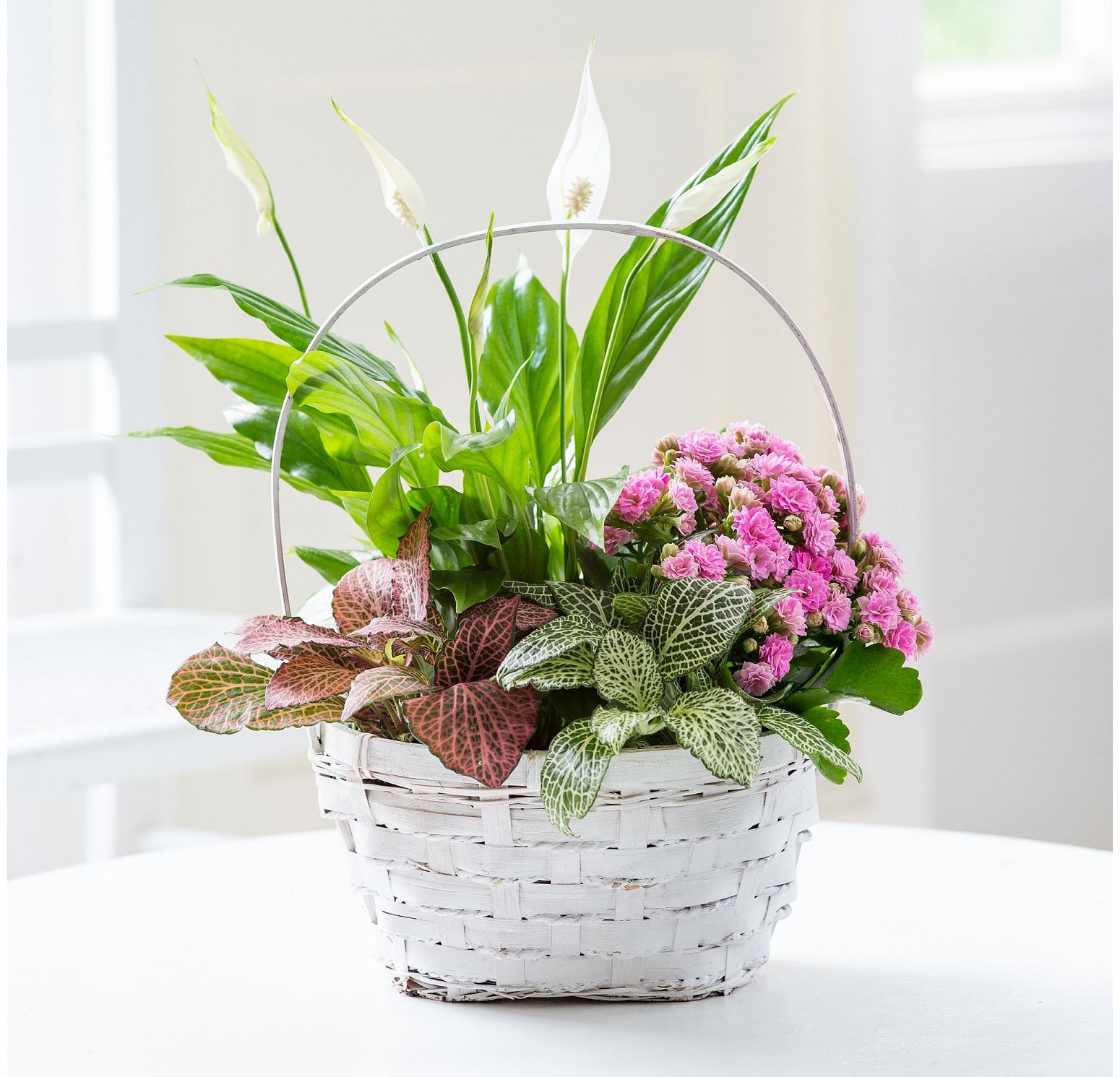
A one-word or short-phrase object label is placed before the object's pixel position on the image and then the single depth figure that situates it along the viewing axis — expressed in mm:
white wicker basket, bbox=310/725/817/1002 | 1568
